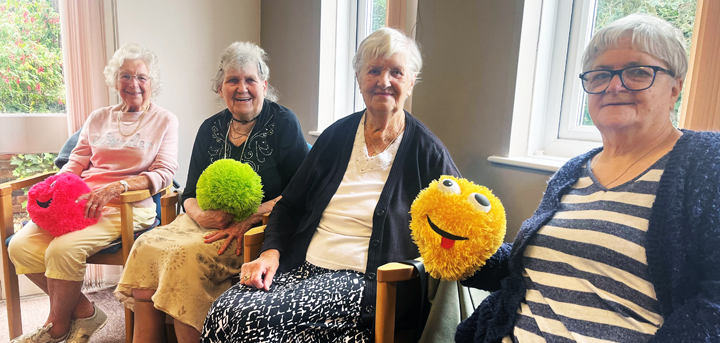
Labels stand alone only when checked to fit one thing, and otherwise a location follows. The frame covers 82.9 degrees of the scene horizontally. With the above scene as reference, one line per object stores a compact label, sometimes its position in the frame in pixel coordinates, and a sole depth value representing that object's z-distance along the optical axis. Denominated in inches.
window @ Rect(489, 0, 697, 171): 55.2
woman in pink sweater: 68.7
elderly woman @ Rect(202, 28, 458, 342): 44.1
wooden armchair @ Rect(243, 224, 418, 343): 39.9
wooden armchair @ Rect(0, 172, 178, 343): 70.7
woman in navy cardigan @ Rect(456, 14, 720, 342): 27.9
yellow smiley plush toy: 34.1
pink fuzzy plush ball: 67.9
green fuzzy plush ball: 58.5
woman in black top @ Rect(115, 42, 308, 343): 56.8
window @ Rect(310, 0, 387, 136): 100.5
